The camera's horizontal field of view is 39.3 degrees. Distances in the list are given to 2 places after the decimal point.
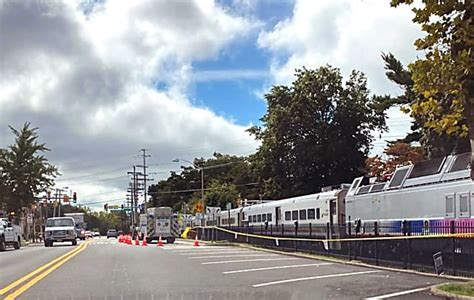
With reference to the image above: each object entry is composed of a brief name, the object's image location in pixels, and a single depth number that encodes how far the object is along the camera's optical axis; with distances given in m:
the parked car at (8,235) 38.81
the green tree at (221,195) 99.94
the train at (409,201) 20.50
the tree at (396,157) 43.19
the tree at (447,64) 12.23
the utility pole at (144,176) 113.64
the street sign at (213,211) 64.41
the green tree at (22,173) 59.28
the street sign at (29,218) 71.60
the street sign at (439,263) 17.23
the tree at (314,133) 56.81
